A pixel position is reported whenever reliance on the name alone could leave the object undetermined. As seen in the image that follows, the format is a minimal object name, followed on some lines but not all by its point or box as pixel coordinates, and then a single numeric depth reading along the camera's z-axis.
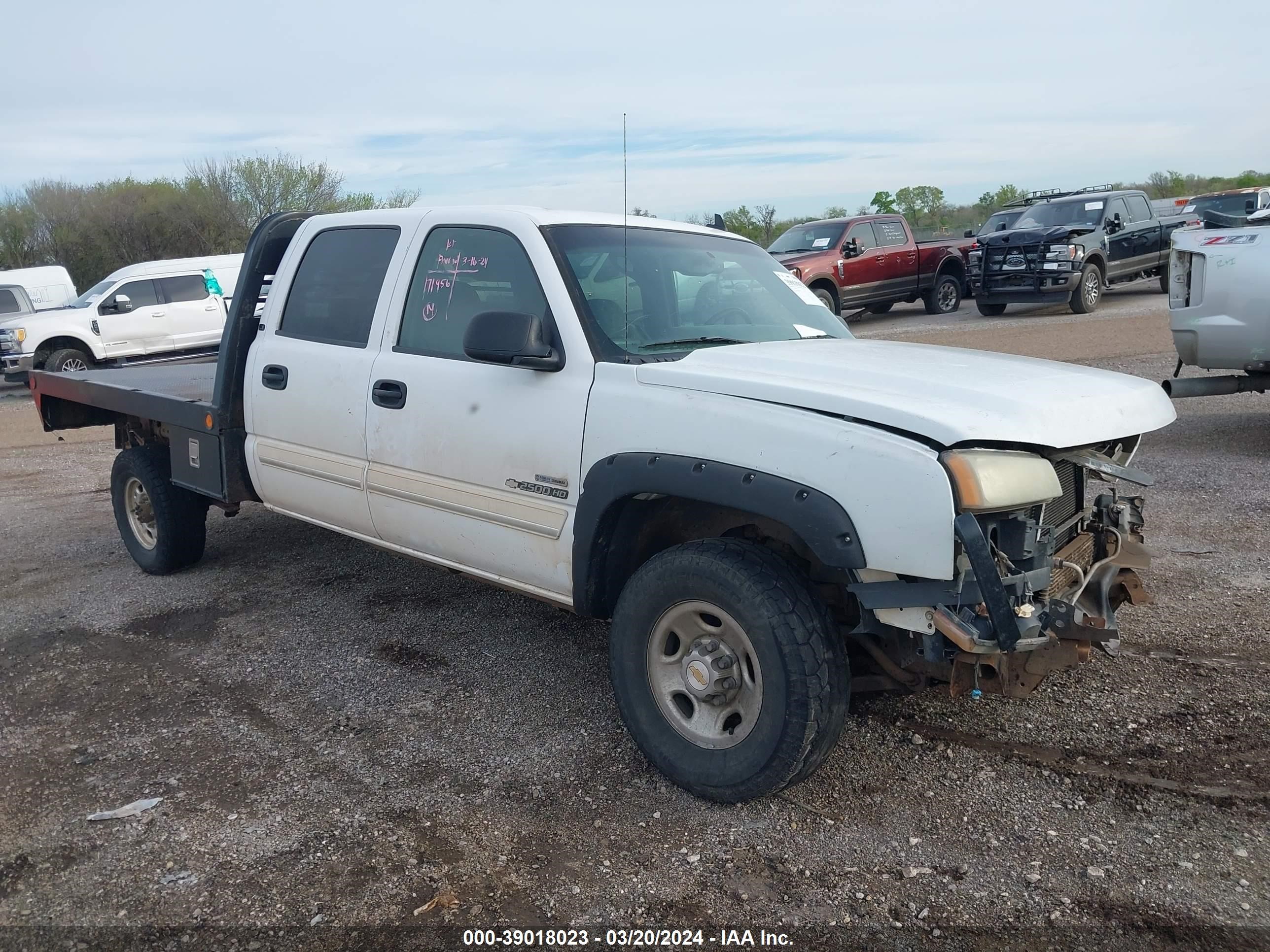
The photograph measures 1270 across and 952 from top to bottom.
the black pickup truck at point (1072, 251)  17.19
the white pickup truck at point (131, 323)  16.36
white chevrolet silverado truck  2.98
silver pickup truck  7.23
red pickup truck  18.22
